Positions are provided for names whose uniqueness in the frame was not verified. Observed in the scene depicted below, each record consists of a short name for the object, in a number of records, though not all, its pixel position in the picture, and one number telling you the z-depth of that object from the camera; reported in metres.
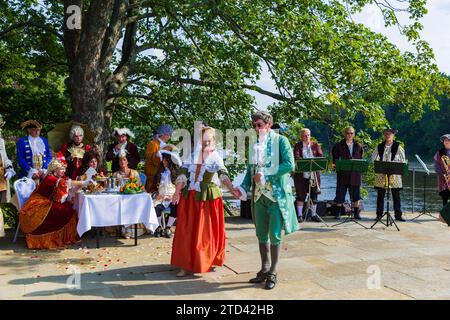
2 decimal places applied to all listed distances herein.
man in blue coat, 9.33
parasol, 9.72
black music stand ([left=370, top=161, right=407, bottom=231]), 9.47
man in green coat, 5.90
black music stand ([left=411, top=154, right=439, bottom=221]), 11.11
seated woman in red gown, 8.23
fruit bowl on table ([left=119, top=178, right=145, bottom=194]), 8.23
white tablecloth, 7.83
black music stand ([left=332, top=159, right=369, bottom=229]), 9.70
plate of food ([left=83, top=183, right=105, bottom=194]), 8.30
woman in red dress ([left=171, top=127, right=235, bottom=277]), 6.44
